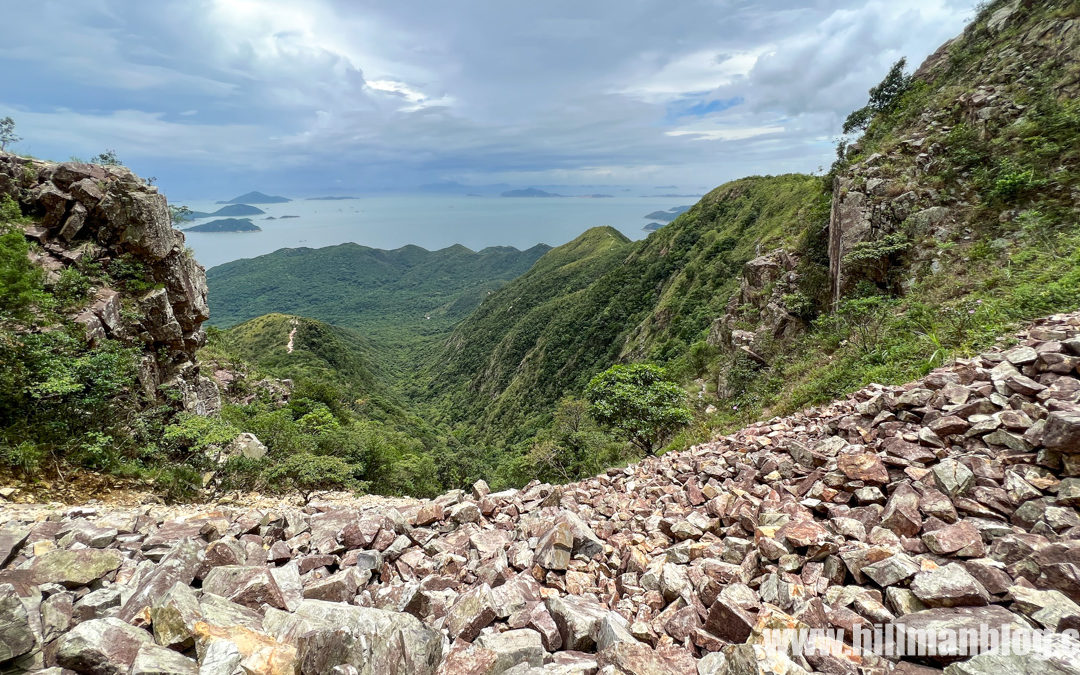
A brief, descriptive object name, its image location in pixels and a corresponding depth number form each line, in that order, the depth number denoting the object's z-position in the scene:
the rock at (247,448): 11.92
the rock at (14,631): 2.63
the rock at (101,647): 2.68
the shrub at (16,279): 9.50
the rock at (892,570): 3.26
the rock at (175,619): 2.97
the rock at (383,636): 2.90
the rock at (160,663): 2.52
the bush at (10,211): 12.66
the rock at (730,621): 3.22
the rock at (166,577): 3.45
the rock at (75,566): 3.94
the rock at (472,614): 3.56
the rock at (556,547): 4.83
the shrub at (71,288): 12.12
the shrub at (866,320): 10.20
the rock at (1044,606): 2.59
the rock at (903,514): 3.86
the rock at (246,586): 3.75
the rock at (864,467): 4.70
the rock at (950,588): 2.93
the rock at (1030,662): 2.28
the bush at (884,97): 19.70
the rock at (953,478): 4.13
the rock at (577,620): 3.43
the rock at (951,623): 2.63
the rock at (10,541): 4.18
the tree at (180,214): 18.33
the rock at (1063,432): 3.87
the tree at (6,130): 16.20
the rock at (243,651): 2.68
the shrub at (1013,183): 11.09
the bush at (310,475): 10.88
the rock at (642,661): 2.93
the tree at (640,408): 12.72
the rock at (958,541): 3.41
